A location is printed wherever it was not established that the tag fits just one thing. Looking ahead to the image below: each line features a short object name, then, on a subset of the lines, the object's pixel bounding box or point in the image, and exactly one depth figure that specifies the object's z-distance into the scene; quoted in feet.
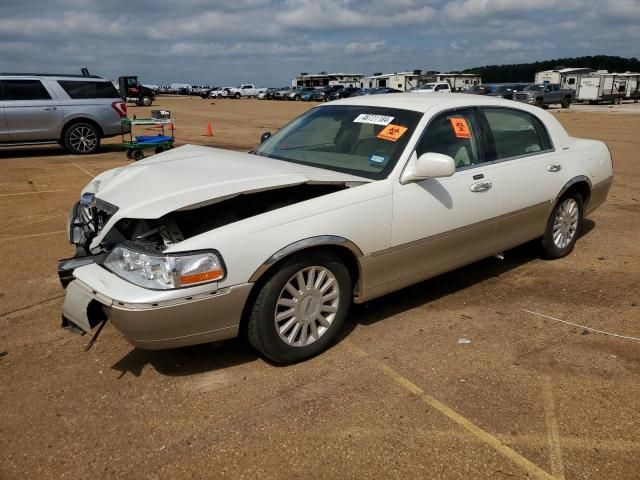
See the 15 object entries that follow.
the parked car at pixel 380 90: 127.77
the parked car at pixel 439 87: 129.72
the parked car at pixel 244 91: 230.89
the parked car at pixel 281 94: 205.67
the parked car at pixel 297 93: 196.44
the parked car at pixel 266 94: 217.36
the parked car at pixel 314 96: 185.49
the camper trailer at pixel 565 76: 152.46
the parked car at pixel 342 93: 171.32
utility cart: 39.75
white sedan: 9.71
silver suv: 39.01
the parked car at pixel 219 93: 230.54
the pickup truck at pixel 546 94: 116.16
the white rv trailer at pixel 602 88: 145.18
